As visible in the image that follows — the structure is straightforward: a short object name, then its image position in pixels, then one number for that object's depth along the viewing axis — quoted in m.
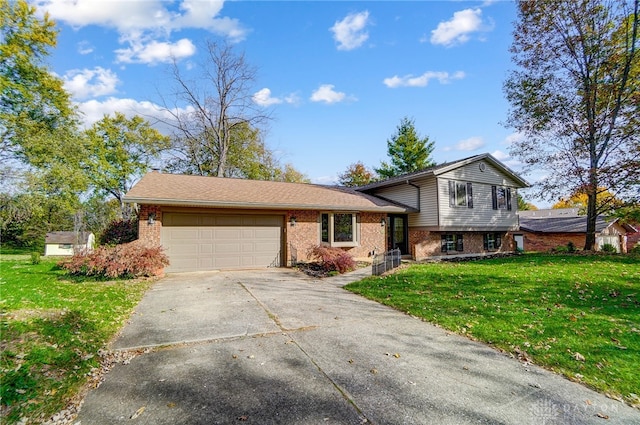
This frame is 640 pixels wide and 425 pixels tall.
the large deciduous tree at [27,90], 19.53
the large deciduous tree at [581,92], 14.91
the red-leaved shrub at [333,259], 10.97
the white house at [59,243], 23.95
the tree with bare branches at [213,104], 23.14
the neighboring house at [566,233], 24.41
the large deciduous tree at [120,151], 27.08
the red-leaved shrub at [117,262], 8.77
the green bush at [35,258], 13.22
